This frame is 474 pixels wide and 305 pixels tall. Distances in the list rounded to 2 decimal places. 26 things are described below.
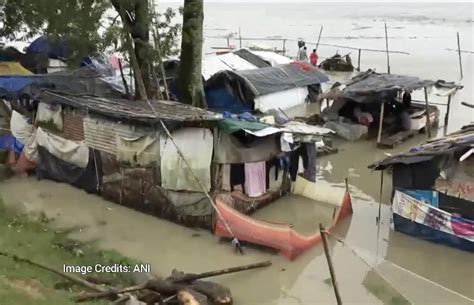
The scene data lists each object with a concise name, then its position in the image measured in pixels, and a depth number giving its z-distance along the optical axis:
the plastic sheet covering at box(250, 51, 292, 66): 24.88
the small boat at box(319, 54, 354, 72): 29.74
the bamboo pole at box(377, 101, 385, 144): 18.08
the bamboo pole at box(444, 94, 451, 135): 20.78
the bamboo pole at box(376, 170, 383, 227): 12.12
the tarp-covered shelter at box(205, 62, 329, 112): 21.17
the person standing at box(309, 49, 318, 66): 29.49
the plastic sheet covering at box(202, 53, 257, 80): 22.95
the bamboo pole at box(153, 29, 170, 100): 16.38
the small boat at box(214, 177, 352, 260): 10.38
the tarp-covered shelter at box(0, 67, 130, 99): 15.88
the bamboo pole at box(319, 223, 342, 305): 6.40
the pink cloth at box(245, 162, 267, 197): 12.10
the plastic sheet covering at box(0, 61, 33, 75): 20.06
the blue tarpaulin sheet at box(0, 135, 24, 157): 15.58
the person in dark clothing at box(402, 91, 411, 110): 19.95
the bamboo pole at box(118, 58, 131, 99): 17.11
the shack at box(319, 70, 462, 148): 18.14
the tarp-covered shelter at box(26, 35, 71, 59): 23.17
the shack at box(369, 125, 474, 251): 10.48
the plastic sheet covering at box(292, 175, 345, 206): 12.90
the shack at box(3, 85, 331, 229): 11.62
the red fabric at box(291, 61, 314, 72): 24.38
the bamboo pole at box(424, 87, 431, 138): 19.11
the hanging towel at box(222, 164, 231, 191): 11.75
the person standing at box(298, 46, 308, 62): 28.59
